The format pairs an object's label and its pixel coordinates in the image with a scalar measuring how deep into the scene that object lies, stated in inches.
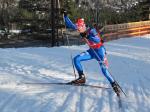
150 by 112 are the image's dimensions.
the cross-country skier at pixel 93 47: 237.5
